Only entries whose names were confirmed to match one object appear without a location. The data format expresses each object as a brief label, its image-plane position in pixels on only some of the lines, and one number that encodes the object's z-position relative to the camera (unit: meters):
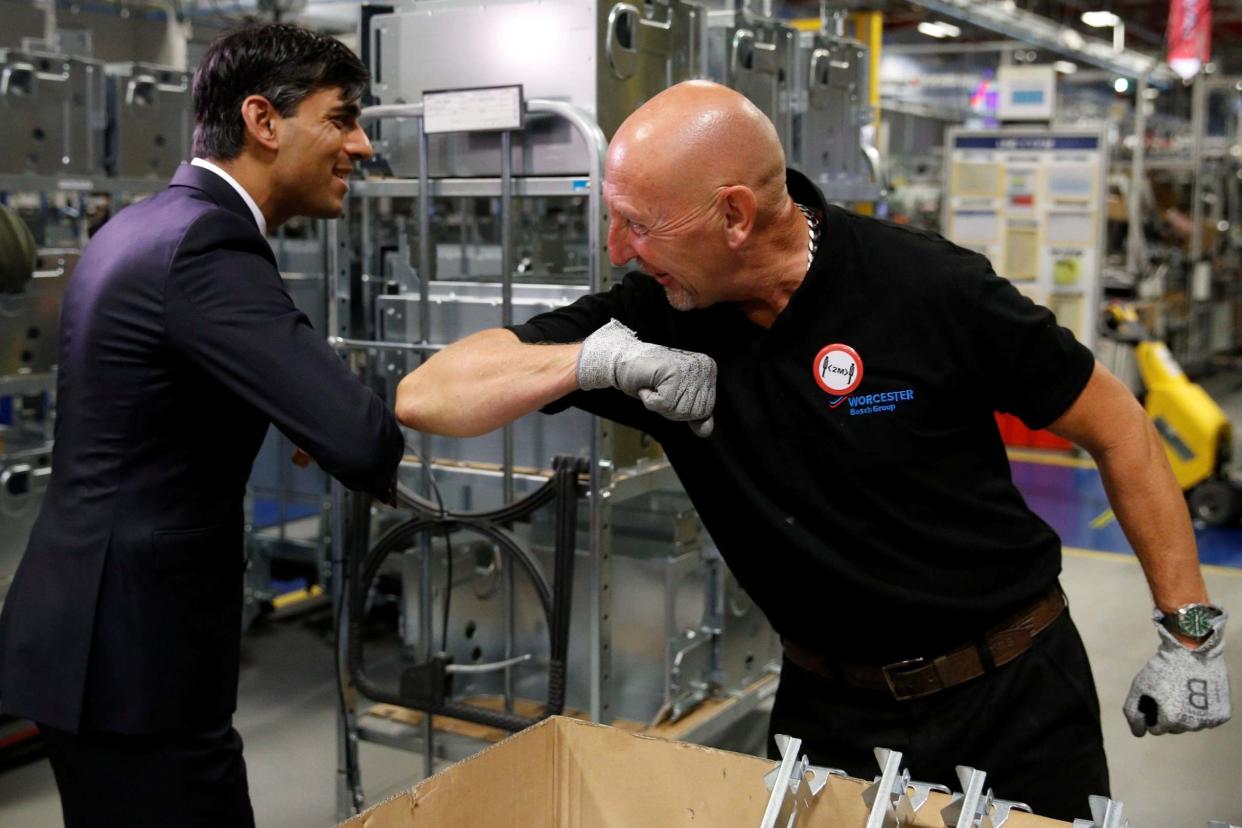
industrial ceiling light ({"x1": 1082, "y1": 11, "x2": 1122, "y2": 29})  18.70
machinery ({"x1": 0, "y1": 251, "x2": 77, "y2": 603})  4.24
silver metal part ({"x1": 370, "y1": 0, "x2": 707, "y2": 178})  3.08
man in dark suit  1.90
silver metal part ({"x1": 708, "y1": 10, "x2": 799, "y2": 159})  3.67
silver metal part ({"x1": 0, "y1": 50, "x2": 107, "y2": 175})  4.28
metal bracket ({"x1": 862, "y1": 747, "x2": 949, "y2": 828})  1.29
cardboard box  1.38
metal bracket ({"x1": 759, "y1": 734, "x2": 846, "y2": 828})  1.34
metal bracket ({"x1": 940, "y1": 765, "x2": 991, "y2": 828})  1.26
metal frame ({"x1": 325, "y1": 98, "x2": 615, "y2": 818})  2.97
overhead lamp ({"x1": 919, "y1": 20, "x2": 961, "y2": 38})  17.45
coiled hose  3.04
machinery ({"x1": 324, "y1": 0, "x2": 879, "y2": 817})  3.11
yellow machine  7.09
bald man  1.82
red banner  13.18
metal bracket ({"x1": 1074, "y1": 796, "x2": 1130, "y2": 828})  1.22
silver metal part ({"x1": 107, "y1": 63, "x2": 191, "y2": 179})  4.70
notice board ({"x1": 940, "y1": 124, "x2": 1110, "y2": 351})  8.89
